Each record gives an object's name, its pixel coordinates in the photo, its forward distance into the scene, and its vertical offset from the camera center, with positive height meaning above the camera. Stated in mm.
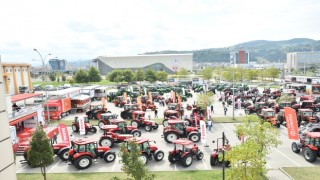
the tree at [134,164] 9867 -3483
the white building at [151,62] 124750 +4172
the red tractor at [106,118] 24938 -4435
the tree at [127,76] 71188 -1318
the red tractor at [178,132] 20516 -4910
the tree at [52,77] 96569 -1014
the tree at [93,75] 67312 -627
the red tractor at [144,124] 24391 -4949
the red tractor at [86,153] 15461 -4865
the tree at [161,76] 71375 -1727
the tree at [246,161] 10586 -3860
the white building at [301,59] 178875 +3555
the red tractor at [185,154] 15539 -5094
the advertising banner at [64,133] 17312 -3863
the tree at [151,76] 69562 -1547
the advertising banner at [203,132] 18422 -4453
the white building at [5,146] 5000 -1351
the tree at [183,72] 83669 -1055
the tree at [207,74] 75562 -1763
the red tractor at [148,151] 16031 -5030
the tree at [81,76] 65812 -786
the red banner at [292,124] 16625 -3760
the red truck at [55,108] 30078 -3919
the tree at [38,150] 12742 -3613
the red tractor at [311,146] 15883 -5028
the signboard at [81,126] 21641 -4310
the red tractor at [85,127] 24016 -4933
